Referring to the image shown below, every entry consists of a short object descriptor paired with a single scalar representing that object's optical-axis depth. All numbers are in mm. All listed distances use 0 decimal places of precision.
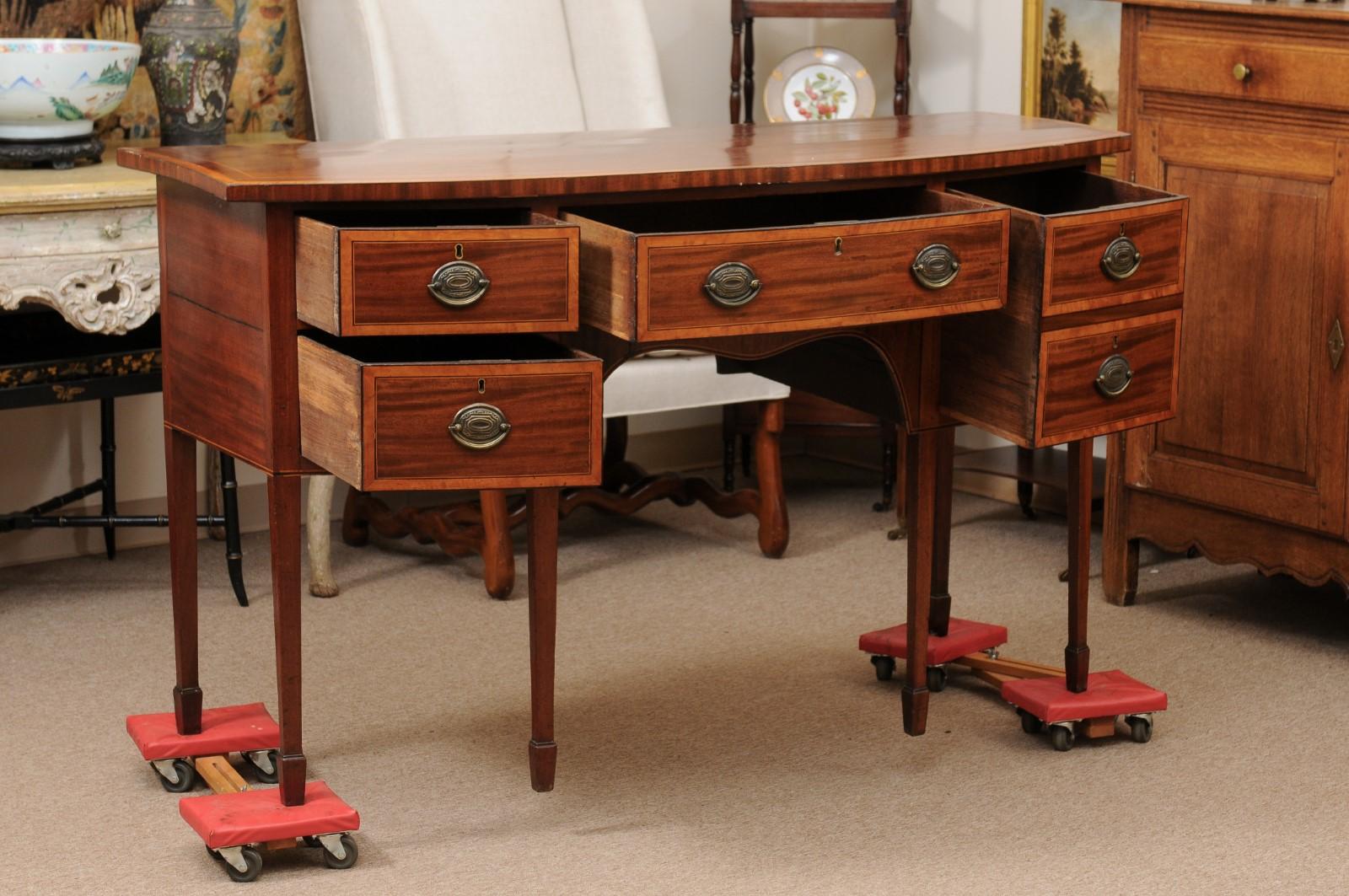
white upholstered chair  4199
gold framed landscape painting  4645
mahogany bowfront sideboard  2459
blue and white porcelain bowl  3730
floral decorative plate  4863
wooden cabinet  3520
